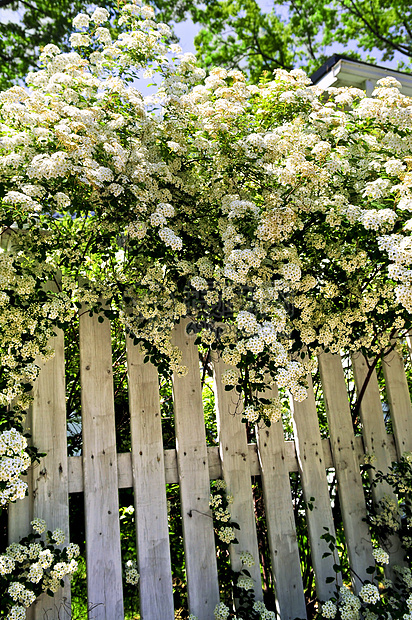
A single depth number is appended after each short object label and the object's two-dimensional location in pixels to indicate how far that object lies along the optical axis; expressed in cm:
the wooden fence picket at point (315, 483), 234
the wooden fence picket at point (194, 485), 212
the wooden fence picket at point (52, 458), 194
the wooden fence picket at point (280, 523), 225
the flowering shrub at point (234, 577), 207
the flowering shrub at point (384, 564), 208
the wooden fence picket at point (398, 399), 271
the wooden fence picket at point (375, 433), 252
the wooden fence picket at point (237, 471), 222
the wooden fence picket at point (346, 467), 243
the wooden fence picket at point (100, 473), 199
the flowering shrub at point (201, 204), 179
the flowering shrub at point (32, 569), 171
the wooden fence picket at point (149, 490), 206
